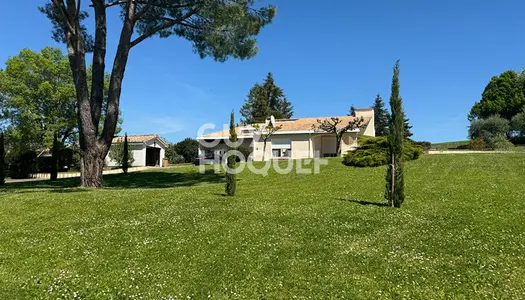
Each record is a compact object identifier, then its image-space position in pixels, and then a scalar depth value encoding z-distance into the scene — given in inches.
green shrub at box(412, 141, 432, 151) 1296.0
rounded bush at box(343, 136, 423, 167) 842.2
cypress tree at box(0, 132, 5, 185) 823.1
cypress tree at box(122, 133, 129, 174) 1024.2
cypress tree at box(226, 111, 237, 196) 478.6
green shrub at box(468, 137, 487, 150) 1398.9
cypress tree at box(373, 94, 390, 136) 2117.0
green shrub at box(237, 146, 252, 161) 1316.6
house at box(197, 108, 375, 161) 1270.9
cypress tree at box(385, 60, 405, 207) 377.4
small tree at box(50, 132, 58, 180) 926.4
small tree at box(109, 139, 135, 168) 1457.9
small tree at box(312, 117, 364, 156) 1094.4
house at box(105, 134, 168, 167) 1573.6
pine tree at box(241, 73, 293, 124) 2448.3
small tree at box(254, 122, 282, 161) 1247.8
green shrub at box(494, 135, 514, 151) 1287.3
